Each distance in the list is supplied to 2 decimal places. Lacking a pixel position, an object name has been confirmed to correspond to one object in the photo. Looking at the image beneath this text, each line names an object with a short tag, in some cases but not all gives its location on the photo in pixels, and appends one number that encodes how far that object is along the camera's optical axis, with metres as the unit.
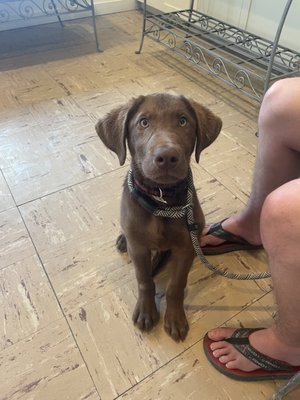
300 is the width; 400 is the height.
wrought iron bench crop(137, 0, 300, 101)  2.29
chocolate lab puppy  0.88
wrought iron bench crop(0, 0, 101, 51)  3.04
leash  0.95
